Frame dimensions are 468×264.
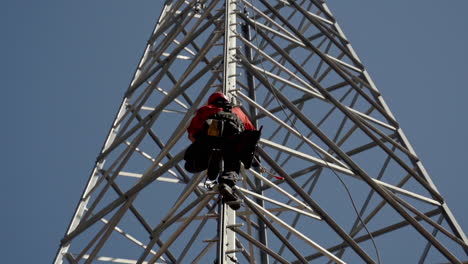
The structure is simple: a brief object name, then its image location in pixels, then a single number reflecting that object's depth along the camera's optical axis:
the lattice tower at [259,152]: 19.03
